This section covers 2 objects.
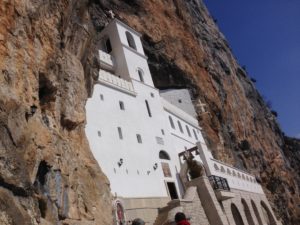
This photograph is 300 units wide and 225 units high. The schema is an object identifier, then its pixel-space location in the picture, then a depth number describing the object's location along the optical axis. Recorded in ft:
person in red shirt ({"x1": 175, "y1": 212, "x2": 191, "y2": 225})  11.94
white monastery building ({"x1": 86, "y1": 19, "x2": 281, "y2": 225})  43.54
